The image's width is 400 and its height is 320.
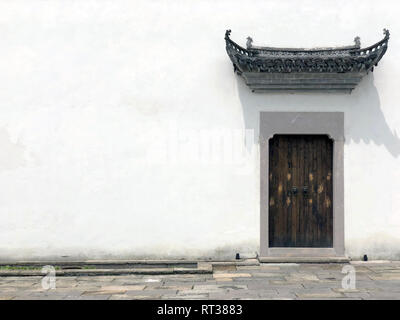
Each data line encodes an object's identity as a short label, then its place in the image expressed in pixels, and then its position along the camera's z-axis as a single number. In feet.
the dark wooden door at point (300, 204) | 27.50
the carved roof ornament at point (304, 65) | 25.80
